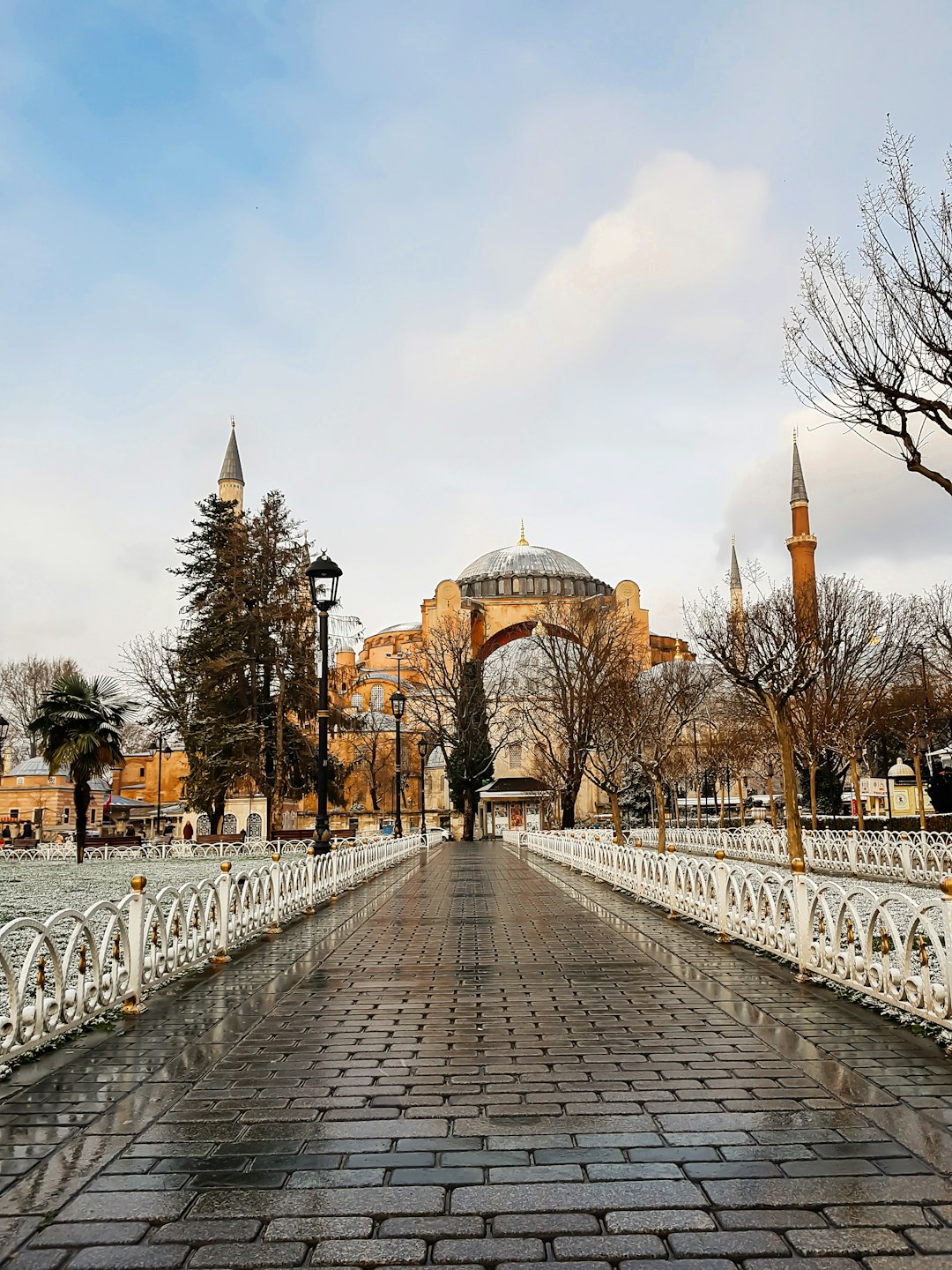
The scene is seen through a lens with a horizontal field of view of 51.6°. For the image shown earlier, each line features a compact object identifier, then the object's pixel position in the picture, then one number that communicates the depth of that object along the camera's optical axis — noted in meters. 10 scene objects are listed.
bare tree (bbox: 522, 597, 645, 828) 31.61
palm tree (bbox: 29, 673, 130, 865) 27.20
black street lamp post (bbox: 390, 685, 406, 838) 28.61
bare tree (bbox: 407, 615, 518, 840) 41.03
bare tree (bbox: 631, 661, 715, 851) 22.19
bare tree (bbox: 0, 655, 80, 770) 55.12
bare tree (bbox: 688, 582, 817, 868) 16.75
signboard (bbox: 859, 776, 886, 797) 24.62
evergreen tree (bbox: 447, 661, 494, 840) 41.41
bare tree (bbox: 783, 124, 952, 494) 8.36
